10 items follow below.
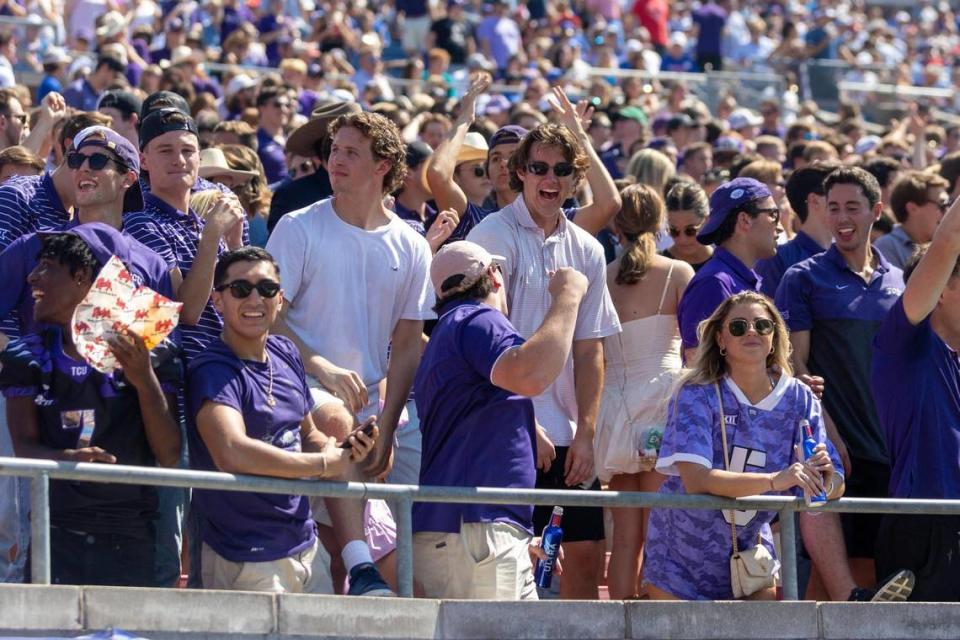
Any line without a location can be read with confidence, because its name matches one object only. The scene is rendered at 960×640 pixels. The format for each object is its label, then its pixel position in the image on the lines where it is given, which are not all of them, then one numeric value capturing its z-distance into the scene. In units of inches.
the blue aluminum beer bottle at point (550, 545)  511.5
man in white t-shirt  545.3
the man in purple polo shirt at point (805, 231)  678.5
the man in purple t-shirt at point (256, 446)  456.4
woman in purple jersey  495.8
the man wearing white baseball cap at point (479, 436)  483.8
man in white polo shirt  576.7
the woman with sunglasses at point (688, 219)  687.1
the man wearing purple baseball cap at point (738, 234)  597.0
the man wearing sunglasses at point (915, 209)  755.4
